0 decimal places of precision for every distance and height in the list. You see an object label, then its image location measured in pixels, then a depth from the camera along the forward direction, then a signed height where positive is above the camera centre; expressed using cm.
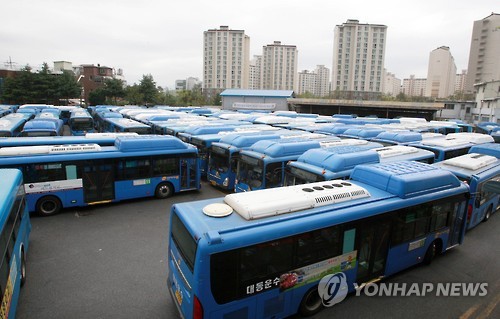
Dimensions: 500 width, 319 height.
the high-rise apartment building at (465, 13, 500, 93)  8856 +1617
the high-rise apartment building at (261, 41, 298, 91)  11669 +1386
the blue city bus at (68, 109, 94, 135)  2742 -218
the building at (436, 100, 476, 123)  6258 -49
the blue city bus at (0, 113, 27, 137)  1873 -183
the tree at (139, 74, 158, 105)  6675 +261
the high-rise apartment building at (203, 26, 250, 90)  9969 +1398
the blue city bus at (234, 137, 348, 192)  1193 -227
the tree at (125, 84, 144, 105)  6681 +107
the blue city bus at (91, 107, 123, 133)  3124 -209
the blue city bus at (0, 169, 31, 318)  513 -275
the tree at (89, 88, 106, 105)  6625 +67
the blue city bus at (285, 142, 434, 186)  1007 -197
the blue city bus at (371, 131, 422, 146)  1791 -181
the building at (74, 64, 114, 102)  8169 +513
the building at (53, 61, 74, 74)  9599 +1016
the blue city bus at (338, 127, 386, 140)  2078 -183
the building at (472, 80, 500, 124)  4970 +93
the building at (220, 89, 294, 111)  5922 +59
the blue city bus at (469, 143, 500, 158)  1395 -184
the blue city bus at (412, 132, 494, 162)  1535 -190
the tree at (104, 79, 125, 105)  6494 +235
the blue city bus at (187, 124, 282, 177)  1621 -185
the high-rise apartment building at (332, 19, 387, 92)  8806 +1417
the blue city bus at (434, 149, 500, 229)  1015 -223
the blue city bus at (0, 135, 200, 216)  1084 -265
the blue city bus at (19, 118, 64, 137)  1912 -189
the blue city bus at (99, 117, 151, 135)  2207 -189
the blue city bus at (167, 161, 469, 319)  487 -239
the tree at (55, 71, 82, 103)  5856 +214
